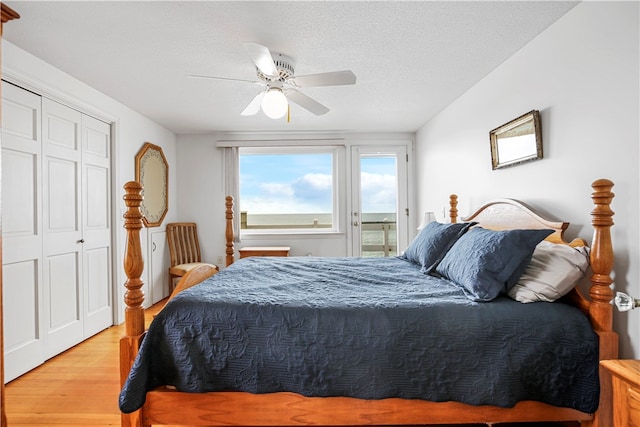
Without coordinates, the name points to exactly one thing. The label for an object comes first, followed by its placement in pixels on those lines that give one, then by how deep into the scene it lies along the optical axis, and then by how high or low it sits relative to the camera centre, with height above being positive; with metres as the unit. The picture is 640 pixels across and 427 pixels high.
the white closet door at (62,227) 2.59 -0.05
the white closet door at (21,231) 2.24 -0.07
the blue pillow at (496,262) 1.58 -0.25
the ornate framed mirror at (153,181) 3.89 +0.48
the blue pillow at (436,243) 2.28 -0.21
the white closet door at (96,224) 3.03 -0.04
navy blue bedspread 1.40 -0.59
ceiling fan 2.13 +0.95
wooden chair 4.29 -0.40
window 4.98 +0.37
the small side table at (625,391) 1.04 -0.59
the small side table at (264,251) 4.40 -0.46
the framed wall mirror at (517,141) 2.16 +0.50
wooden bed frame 1.43 -0.83
